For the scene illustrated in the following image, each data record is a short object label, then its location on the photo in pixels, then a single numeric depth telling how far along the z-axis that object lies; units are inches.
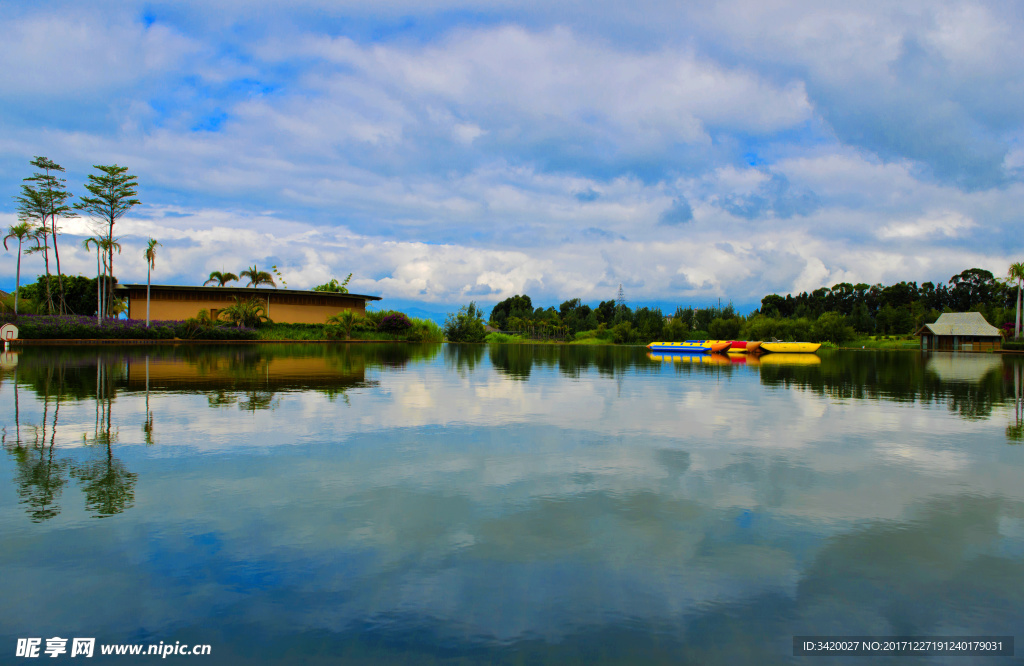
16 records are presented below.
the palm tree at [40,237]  1624.0
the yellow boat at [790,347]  1649.7
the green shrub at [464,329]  2367.1
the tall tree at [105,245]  1579.7
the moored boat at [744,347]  1672.0
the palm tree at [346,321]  1882.4
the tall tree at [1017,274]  1964.9
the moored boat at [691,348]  1685.9
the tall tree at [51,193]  1615.4
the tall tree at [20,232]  1577.3
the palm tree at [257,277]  1854.1
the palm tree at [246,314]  1736.0
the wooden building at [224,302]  1823.3
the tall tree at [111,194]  1584.6
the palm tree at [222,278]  1843.0
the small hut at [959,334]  2001.5
